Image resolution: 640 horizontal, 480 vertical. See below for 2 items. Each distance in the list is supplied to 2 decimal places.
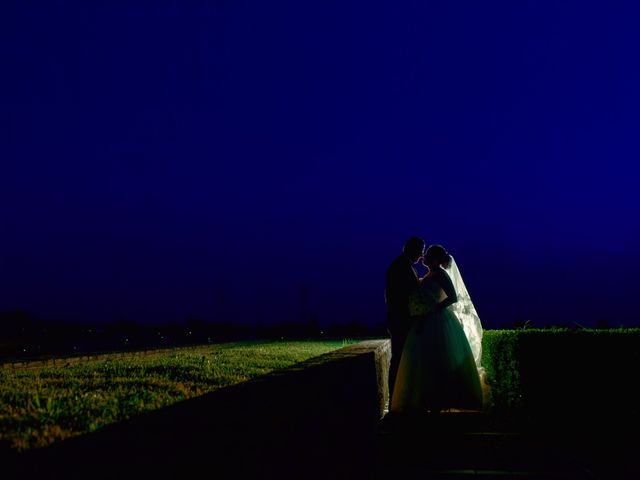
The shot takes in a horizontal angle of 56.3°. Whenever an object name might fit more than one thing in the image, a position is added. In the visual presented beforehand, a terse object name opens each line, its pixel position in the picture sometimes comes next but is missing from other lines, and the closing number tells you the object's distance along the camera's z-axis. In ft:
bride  25.99
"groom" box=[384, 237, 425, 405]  26.27
